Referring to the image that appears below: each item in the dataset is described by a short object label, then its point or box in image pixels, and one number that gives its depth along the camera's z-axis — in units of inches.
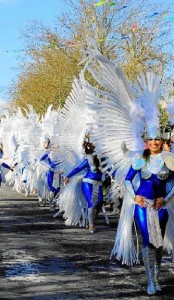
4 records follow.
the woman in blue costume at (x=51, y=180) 681.0
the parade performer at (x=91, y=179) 480.1
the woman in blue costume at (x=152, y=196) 279.9
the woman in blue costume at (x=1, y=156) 731.1
